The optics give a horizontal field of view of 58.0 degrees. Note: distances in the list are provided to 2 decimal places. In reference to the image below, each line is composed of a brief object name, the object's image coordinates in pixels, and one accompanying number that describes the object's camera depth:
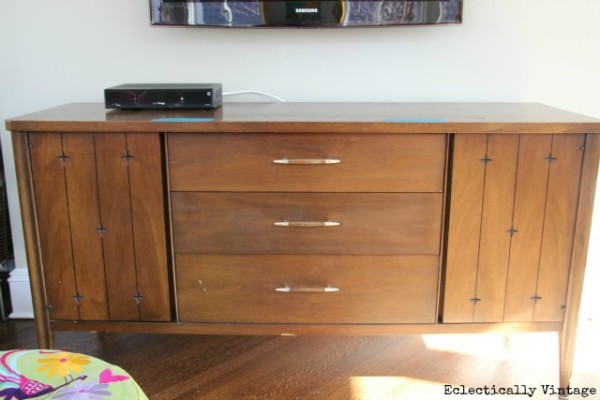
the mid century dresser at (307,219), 1.37
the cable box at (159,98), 1.54
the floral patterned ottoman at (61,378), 0.89
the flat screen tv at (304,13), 1.67
